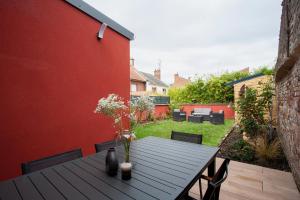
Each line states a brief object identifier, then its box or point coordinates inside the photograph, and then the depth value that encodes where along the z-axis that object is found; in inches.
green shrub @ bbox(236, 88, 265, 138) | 174.2
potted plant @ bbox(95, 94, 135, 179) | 50.1
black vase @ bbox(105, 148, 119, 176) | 52.1
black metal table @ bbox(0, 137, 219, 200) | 41.3
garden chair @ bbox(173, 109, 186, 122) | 376.8
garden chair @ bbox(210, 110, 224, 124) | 323.4
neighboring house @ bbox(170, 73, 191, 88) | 1077.8
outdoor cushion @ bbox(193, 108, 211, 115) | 391.0
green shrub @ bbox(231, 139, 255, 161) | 146.4
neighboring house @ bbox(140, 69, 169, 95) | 780.9
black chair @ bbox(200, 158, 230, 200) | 42.2
